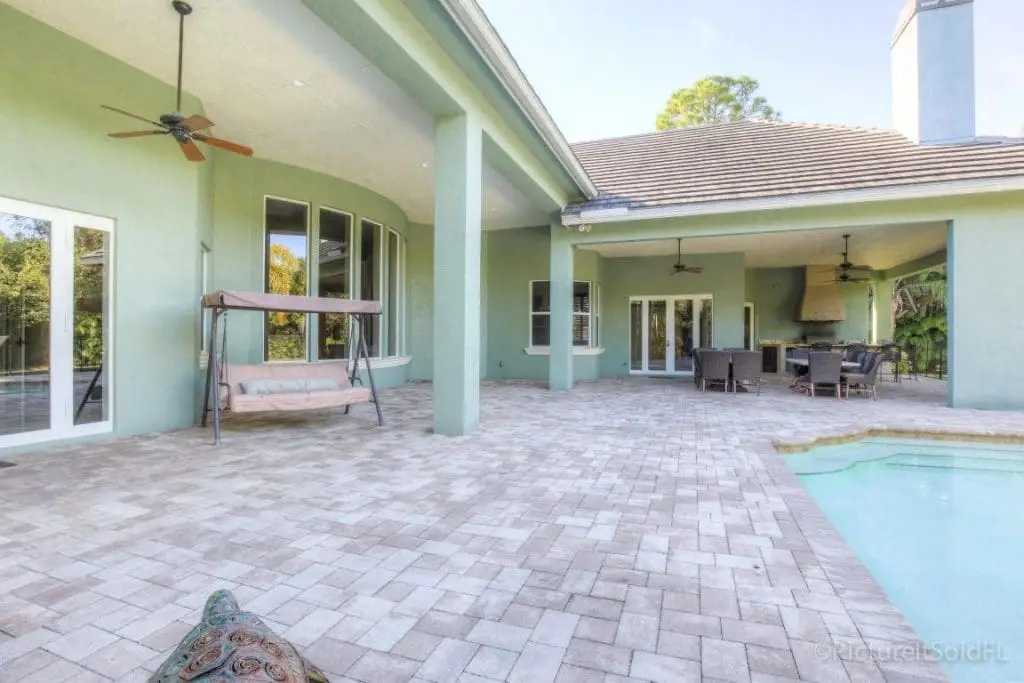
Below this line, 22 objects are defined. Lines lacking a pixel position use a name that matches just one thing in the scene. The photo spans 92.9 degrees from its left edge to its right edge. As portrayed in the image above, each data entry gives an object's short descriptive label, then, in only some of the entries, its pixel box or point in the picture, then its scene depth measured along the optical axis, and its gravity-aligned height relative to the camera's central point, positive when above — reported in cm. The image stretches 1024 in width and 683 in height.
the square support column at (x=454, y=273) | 564 +80
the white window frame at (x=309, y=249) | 780 +149
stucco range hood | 1448 +133
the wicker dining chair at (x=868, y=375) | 910 -60
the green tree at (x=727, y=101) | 2317 +1158
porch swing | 536 -51
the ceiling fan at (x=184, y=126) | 423 +193
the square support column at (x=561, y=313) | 1016 +60
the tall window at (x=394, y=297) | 1048 +95
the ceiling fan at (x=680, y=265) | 1119 +186
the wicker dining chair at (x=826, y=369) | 916 -49
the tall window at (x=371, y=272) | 951 +138
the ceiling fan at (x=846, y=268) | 1099 +182
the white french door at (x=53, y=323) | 467 +16
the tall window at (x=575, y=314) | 1235 +72
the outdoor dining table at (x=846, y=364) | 995 -43
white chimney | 898 +518
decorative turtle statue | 107 -74
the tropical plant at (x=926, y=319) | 1334 +70
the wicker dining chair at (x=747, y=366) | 973 -47
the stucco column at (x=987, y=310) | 771 +55
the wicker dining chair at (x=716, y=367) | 995 -50
